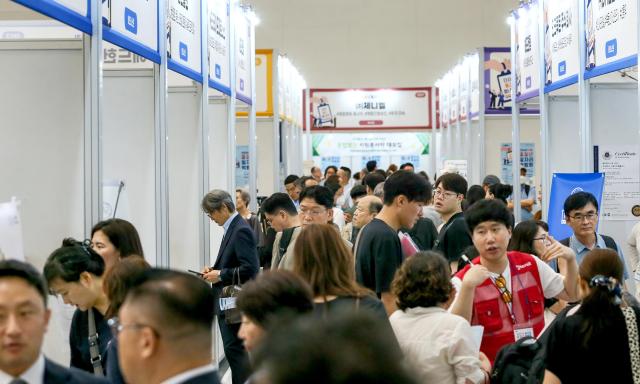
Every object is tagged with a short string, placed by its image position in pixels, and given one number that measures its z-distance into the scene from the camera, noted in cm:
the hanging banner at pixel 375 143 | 2192
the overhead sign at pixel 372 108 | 1973
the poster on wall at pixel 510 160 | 1275
